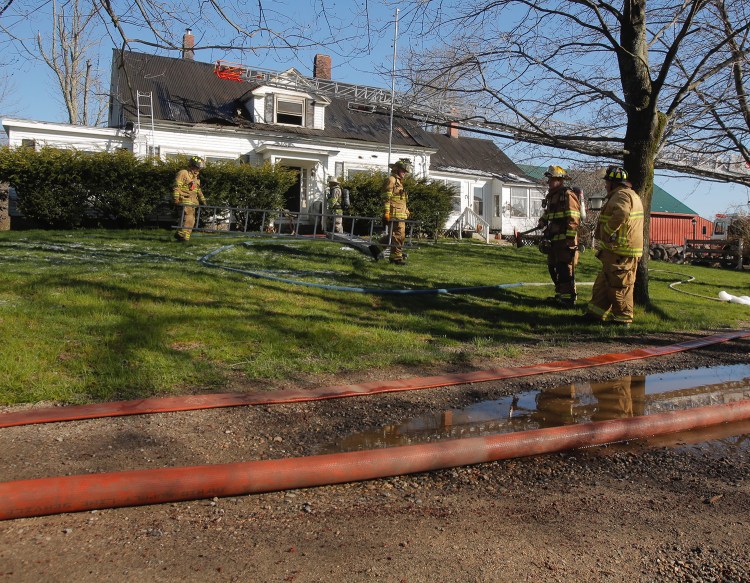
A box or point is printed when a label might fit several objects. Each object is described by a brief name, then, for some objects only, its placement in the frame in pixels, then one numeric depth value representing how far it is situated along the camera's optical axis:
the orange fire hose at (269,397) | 4.11
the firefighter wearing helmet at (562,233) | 9.26
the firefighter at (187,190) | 13.42
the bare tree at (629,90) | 8.75
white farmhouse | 22.02
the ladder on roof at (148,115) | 21.88
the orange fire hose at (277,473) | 2.87
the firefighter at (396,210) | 11.69
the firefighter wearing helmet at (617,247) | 7.89
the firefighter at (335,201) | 19.39
